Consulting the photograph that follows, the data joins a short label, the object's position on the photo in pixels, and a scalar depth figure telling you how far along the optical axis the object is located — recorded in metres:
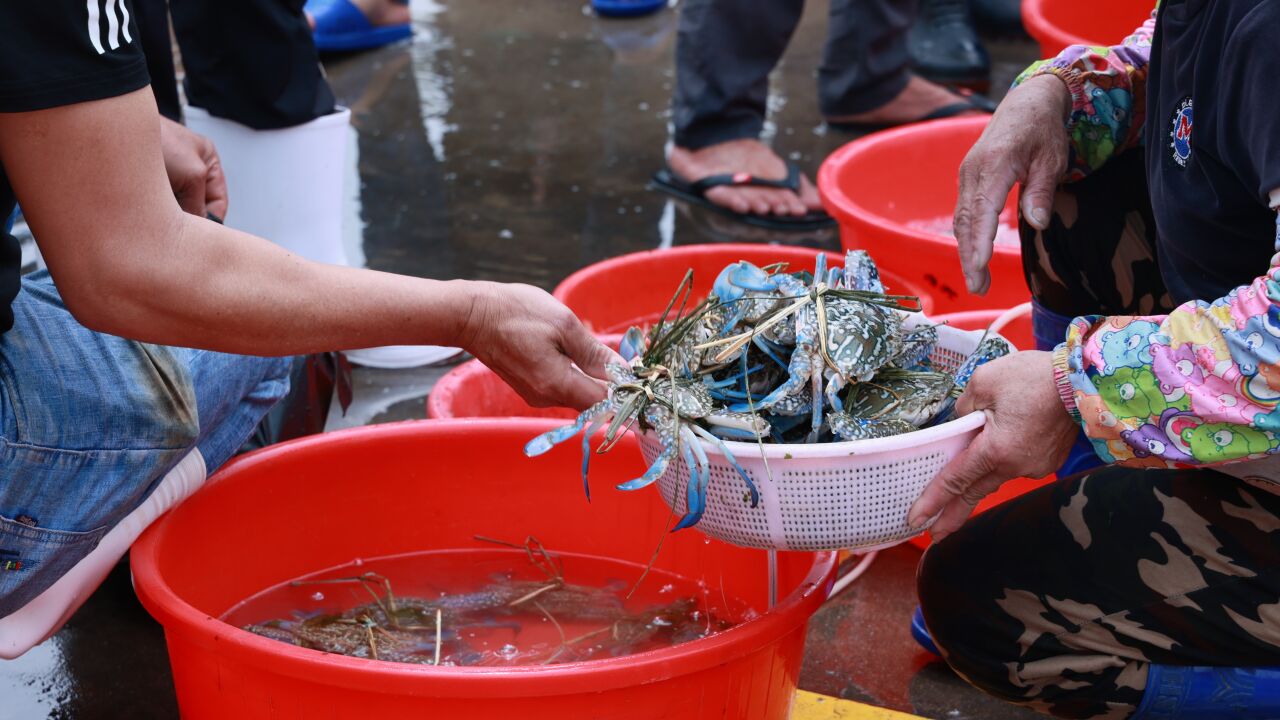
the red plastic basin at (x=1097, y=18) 3.73
